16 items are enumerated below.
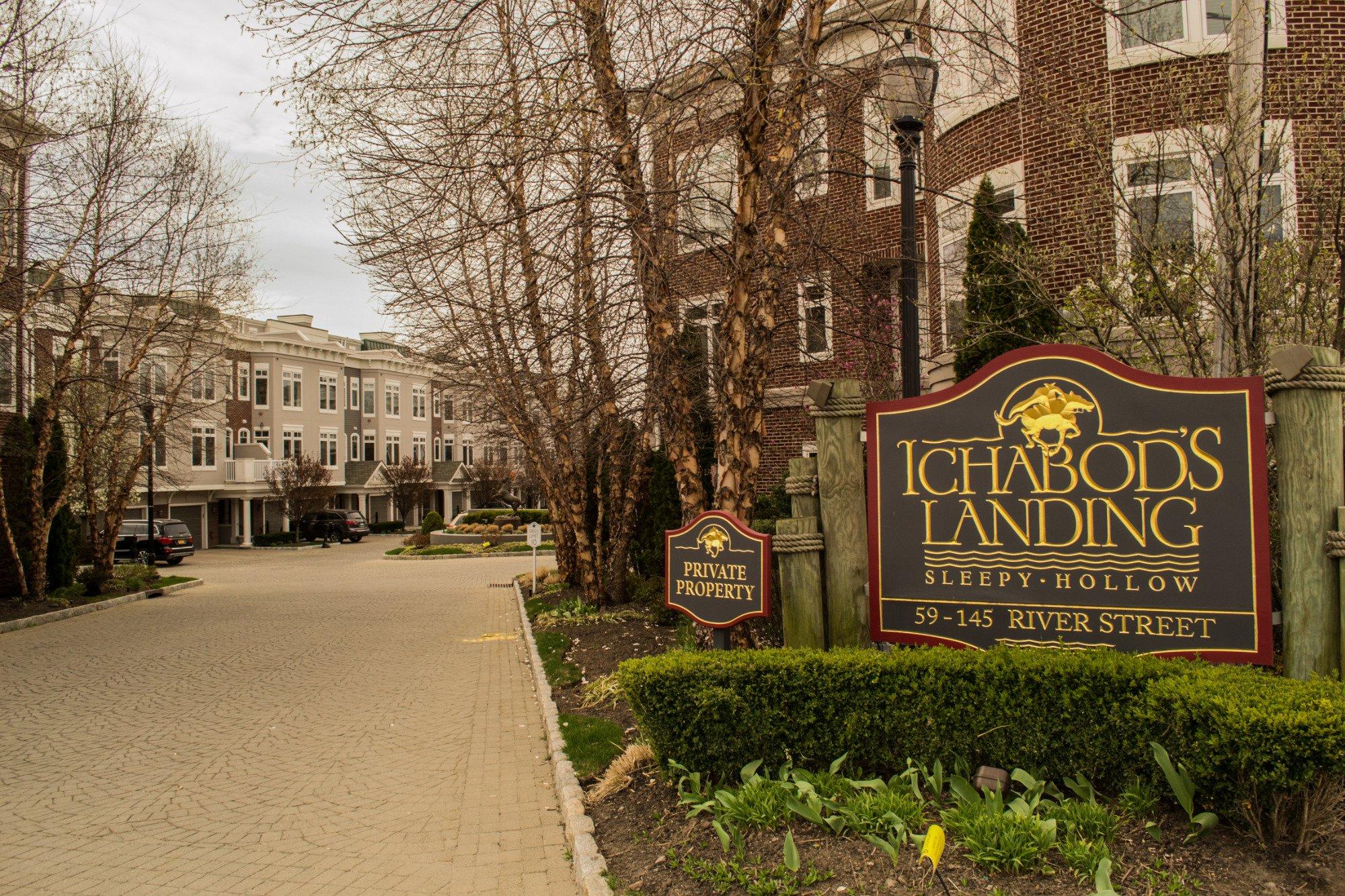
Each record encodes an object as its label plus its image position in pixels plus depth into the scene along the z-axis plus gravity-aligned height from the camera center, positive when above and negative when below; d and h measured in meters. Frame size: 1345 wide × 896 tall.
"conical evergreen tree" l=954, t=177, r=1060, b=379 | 9.89 +1.91
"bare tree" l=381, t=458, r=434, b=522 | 53.22 +0.16
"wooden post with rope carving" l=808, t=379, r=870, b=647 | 6.20 -0.15
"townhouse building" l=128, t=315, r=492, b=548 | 47.16 +3.33
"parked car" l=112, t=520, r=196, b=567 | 35.34 -1.98
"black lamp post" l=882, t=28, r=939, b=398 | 6.87 +2.68
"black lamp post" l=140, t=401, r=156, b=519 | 23.41 +0.90
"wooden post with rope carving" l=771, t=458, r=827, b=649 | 6.23 -0.68
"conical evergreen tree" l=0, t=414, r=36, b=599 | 19.03 +0.20
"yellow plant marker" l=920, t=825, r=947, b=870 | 2.21 -0.88
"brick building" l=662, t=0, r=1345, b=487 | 8.20 +3.52
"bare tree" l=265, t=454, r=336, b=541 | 45.84 +0.10
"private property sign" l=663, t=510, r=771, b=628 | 6.21 -0.61
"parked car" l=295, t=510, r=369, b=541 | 48.22 -1.92
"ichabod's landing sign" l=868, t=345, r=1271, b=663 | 5.16 -0.23
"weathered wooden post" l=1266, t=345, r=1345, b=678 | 4.97 -0.14
